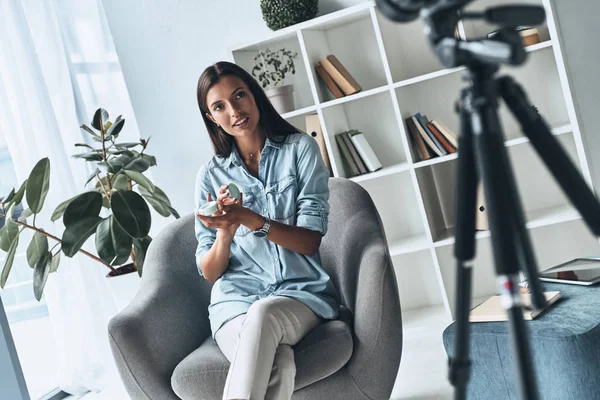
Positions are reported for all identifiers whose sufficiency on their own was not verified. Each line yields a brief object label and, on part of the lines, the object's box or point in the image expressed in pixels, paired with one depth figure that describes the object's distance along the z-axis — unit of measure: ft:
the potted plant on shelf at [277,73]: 10.95
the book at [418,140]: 10.64
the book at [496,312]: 6.43
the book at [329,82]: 10.85
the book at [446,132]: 10.52
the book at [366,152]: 10.84
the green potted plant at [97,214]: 9.45
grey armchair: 6.82
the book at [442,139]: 10.58
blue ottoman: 5.84
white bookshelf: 10.48
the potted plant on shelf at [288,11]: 10.83
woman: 6.95
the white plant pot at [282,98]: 10.92
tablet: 7.04
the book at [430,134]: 10.57
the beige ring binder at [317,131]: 11.02
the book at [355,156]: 10.89
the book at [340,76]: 10.78
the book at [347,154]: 10.92
